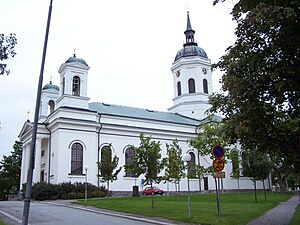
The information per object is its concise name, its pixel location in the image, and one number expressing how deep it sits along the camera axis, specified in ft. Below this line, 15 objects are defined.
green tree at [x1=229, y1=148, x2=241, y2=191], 117.50
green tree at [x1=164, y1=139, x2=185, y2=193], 118.32
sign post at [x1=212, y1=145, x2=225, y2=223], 44.60
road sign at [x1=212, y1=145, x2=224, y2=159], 45.06
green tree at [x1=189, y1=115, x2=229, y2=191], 110.11
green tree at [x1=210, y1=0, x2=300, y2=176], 33.19
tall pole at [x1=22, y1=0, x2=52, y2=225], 31.40
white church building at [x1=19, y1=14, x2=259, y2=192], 138.10
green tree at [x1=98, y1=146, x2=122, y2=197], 112.16
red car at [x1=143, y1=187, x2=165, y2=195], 138.62
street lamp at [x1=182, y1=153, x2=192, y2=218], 58.89
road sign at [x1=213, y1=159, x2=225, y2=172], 44.55
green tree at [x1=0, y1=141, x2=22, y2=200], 212.97
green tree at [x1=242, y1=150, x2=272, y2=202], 93.15
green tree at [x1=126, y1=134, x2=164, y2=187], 78.69
